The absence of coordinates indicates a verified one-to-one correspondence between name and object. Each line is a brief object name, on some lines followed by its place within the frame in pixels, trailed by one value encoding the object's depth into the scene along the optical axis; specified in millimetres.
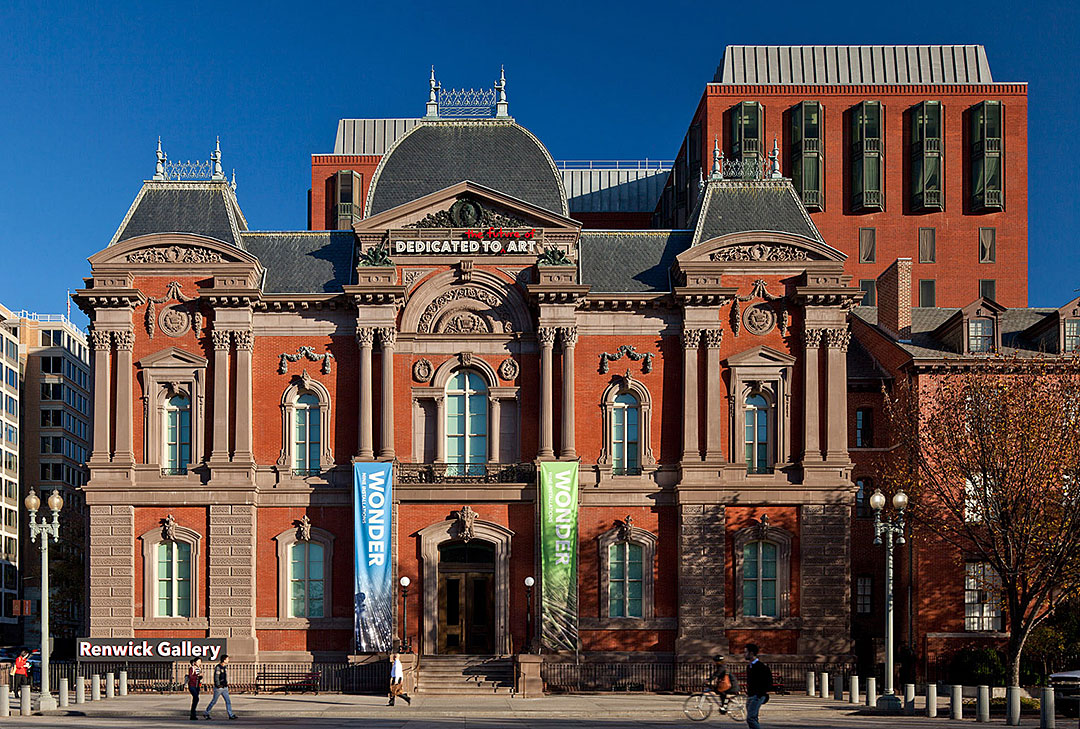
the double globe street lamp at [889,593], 38594
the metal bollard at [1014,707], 35281
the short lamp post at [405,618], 45088
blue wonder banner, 45562
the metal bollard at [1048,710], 33656
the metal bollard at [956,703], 36938
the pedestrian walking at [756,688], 27938
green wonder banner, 45906
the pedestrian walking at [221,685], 35750
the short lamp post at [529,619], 46062
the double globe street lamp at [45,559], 38688
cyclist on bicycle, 30734
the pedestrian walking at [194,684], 36594
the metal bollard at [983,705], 36219
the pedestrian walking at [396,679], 41062
